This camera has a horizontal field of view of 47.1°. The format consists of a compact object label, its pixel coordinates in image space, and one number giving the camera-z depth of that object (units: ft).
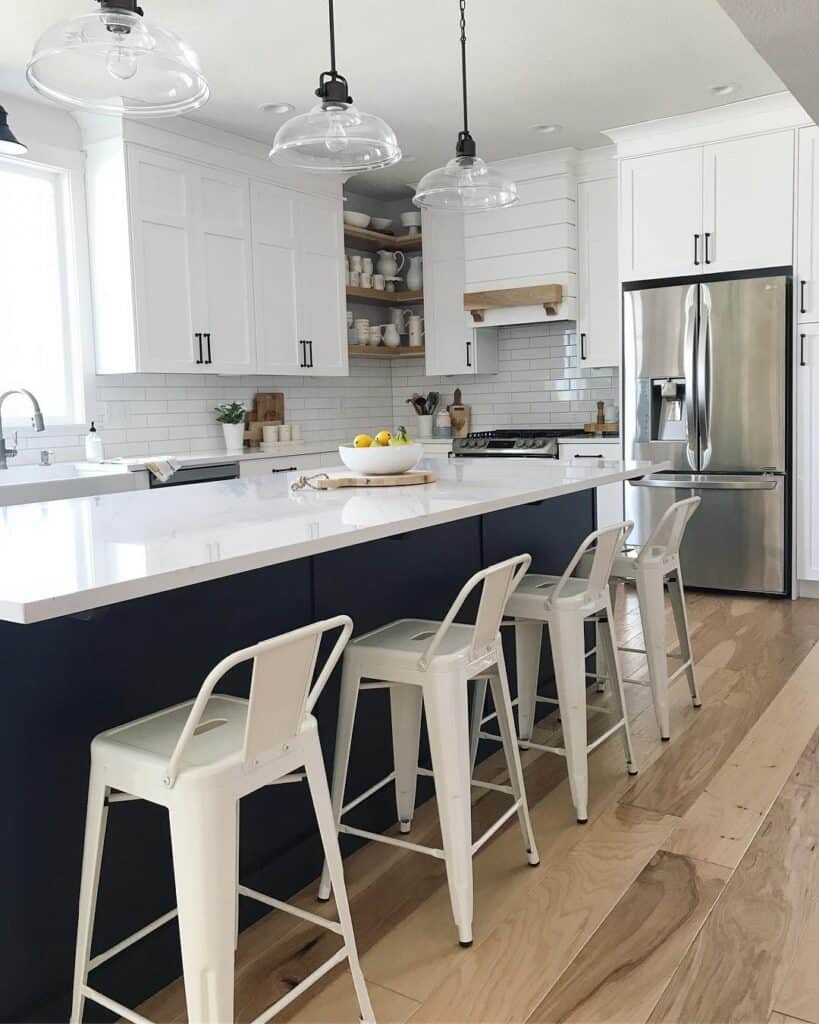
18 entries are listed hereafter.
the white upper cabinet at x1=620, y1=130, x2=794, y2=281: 16.67
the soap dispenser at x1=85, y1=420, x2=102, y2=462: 15.56
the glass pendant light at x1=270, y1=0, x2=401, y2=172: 8.82
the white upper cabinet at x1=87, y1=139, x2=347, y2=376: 15.64
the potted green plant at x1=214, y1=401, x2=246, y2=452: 18.12
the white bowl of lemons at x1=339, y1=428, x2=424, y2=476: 10.05
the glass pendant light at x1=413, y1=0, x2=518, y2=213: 10.92
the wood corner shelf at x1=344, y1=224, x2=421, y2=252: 20.92
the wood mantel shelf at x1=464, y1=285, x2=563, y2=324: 19.44
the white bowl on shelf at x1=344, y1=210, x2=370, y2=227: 20.70
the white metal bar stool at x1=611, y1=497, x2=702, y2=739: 10.58
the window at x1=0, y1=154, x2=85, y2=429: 15.46
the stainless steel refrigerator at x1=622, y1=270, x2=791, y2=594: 16.89
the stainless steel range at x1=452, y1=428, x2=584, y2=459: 18.98
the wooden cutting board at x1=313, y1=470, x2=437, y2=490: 9.79
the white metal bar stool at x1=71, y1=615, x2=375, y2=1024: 4.87
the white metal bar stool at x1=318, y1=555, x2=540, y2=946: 6.75
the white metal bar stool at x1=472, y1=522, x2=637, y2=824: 8.62
